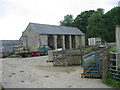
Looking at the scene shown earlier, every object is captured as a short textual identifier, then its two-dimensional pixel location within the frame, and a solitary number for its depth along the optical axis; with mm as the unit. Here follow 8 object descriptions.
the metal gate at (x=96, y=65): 5032
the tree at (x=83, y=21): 38856
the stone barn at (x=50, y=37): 20848
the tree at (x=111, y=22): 32995
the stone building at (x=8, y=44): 28307
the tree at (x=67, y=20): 46004
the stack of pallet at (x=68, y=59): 8639
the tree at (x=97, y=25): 31631
